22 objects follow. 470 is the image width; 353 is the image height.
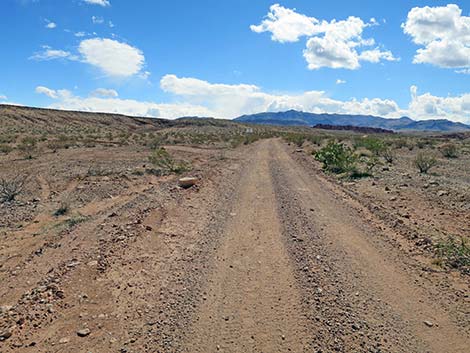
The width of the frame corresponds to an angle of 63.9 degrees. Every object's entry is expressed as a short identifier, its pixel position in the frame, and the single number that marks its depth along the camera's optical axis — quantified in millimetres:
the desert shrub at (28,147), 24088
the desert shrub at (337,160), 18328
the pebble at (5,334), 4579
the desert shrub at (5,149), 25970
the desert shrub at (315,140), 39078
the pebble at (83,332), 4598
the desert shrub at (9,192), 12078
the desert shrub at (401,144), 36469
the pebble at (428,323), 4812
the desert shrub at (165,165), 18073
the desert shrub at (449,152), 26356
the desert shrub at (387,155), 22017
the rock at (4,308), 5125
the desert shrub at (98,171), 16428
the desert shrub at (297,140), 40356
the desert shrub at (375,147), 25259
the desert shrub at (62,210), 10453
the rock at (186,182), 13773
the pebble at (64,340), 4477
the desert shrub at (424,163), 17766
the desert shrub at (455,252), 6671
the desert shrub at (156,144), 32556
